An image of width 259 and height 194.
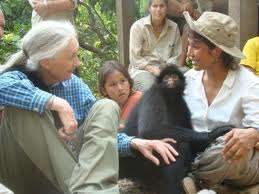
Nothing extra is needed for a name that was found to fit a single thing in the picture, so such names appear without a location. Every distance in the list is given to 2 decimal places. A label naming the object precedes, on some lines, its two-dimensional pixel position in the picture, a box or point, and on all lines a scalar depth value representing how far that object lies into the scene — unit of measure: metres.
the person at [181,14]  6.08
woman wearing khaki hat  3.22
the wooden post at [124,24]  6.63
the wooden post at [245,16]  5.06
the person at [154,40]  5.99
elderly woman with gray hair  2.66
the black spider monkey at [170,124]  3.19
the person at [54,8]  4.79
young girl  4.46
